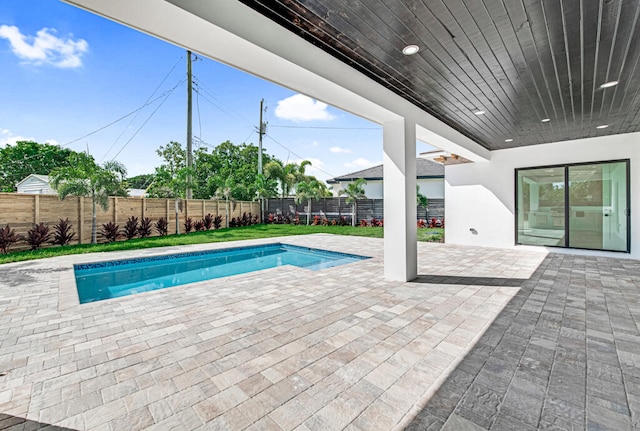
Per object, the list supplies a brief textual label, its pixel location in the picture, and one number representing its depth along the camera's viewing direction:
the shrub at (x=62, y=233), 8.49
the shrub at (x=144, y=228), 10.84
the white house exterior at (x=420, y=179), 19.47
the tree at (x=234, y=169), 17.72
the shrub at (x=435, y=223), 14.28
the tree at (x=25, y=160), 20.11
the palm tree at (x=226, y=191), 14.77
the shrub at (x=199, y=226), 13.28
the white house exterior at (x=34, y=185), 15.21
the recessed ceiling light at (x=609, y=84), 3.94
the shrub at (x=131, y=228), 10.39
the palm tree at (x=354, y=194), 15.88
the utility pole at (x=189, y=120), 14.12
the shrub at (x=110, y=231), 9.73
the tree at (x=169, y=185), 12.08
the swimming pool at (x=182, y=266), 5.49
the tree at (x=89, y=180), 8.38
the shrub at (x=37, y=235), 7.86
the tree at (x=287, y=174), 21.34
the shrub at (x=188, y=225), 12.79
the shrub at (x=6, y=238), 7.27
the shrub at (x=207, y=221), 13.79
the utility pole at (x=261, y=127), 22.13
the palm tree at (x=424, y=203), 14.05
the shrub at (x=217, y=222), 14.33
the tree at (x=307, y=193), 16.98
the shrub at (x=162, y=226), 11.57
